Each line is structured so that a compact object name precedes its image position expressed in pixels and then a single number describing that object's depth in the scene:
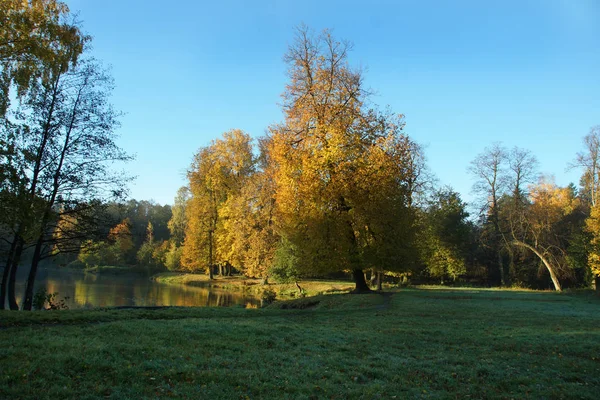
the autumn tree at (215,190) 41.01
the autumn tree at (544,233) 33.75
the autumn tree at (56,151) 13.98
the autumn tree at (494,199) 38.78
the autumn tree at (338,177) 19.42
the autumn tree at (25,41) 10.92
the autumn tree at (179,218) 60.50
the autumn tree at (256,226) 33.38
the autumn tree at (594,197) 27.33
